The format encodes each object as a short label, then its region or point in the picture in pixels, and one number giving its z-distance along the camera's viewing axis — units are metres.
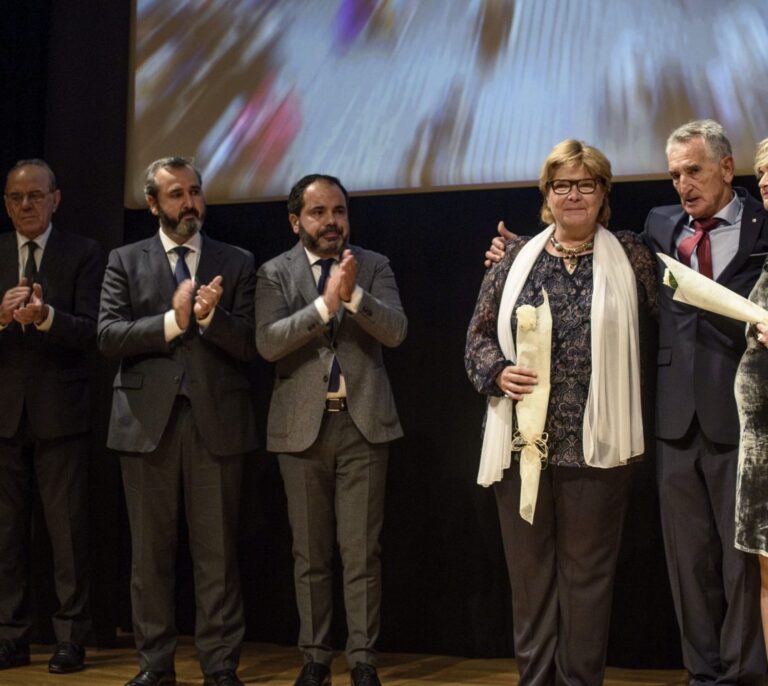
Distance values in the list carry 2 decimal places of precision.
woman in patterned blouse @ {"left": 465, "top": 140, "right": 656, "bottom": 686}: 3.01
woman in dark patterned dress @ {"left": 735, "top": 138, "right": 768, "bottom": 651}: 2.87
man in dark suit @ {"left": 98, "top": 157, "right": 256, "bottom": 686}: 3.51
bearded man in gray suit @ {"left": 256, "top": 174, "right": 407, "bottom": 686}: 3.46
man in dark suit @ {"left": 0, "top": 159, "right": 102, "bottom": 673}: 3.91
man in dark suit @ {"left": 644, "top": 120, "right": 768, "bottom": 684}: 3.07
